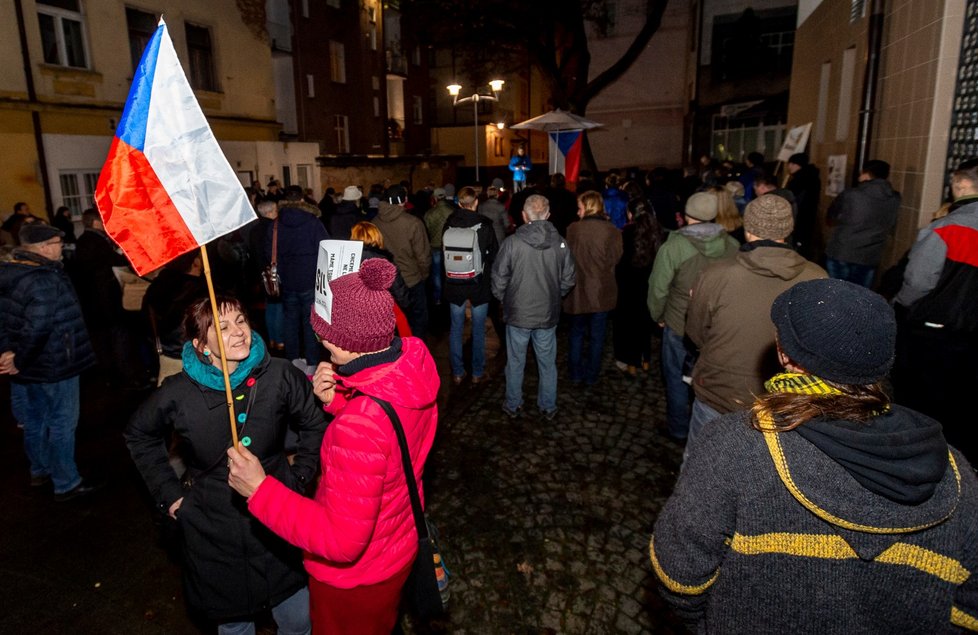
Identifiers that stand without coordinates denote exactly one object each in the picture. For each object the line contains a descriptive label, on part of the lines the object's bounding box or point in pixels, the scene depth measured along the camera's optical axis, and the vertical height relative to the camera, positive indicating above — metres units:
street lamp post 18.83 +3.11
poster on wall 9.81 +0.03
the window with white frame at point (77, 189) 14.98 -0.08
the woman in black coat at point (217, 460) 2.69 -1.24
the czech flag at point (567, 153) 13.32 +0.59
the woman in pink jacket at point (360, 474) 2.07 -1.01
